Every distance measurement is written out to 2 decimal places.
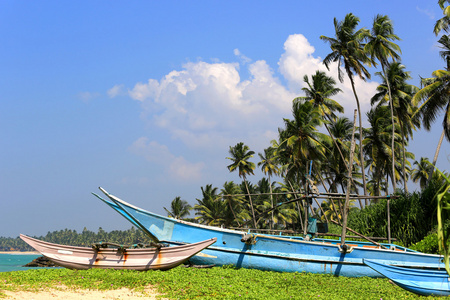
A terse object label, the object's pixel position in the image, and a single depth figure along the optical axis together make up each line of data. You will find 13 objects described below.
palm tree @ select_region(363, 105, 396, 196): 34.41
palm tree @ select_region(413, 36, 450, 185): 25.80
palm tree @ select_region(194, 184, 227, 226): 51.34
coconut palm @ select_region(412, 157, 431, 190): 52.19
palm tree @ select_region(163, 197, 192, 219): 54.97
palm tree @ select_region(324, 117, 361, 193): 36.03
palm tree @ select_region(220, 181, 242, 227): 50.30
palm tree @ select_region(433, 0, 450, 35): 26.21
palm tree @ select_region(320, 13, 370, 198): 30.80
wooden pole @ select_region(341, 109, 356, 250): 14.77
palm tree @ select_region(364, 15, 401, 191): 30.03
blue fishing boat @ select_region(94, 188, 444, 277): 14.45
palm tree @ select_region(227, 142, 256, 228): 49.44
